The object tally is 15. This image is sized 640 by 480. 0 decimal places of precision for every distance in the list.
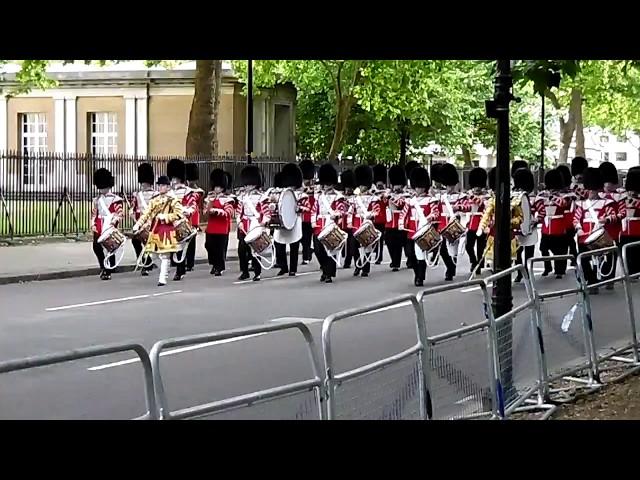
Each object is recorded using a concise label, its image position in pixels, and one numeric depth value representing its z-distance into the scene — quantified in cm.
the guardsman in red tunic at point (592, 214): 1561
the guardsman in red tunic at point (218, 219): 1752
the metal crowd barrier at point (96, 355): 419
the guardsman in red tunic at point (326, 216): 1711
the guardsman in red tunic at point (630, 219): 1545
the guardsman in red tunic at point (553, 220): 1727
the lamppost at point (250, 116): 2414
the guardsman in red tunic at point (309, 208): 1795
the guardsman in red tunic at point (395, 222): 1805
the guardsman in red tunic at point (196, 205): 1697
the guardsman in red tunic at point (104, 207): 1648
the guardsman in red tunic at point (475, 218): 1708
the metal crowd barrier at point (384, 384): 554
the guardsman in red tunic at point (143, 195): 1748
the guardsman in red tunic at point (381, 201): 1872
